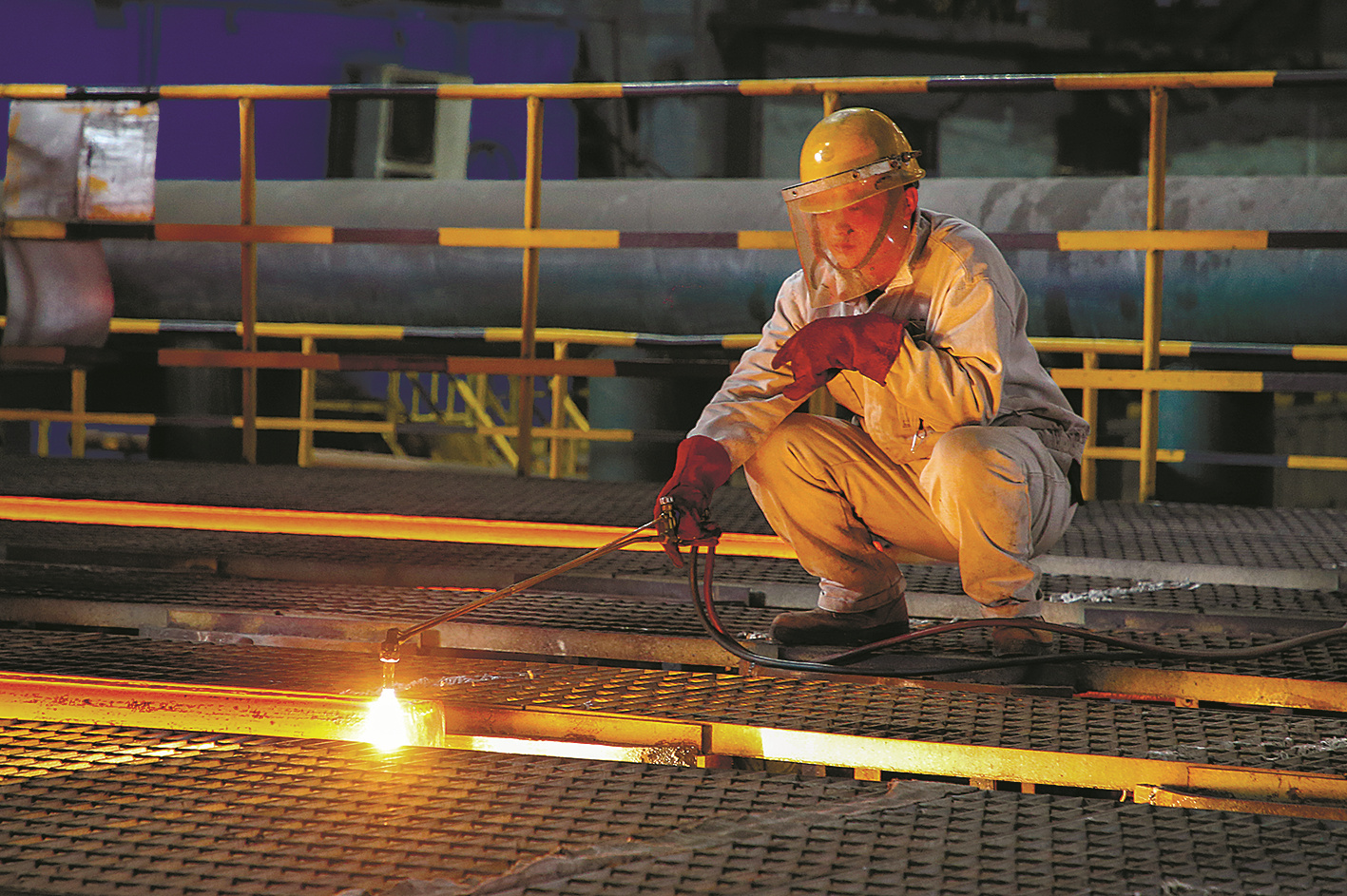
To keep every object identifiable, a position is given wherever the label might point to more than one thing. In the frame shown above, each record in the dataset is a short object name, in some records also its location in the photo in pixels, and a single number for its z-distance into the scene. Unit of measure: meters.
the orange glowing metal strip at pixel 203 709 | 13.78
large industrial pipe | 17.23
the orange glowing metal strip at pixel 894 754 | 13.55
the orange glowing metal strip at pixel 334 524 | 15.19
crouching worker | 14.04
